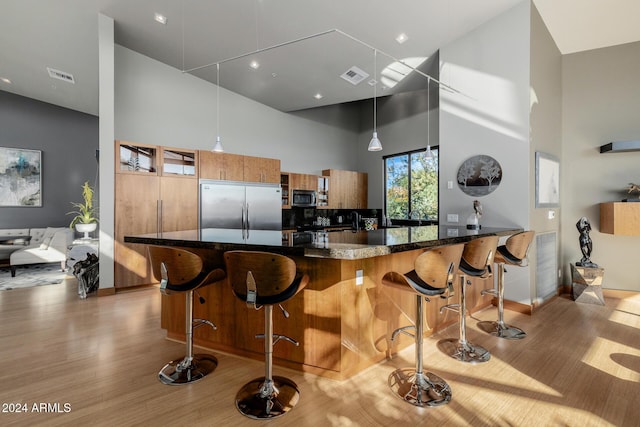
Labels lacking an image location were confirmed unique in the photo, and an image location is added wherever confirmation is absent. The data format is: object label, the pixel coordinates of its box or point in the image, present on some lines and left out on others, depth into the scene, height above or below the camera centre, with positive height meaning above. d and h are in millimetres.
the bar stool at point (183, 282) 2047 -463
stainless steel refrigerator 5297 +136
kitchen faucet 3508 -91
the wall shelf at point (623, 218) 4055 -69
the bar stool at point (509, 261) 3045 -481
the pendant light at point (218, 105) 5961 +2031
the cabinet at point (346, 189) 7551 +587
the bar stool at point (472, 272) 2498 -481
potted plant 5230 -100
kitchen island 2082 -665
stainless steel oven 6836 +323
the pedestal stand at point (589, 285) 4133 -960
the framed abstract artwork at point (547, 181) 3942 +424
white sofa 5973 -661
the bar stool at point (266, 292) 1737 -450
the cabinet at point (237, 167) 5328 +821
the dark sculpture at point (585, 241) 4255 -385
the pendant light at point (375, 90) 3724 +2191
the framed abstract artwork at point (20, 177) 6891 +795
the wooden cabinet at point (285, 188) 6770 +534
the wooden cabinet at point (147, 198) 4504 +222
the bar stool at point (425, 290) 1944 -488
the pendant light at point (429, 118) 6256 +1938
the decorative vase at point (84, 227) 5206 -232
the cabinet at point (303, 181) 6840 +696
